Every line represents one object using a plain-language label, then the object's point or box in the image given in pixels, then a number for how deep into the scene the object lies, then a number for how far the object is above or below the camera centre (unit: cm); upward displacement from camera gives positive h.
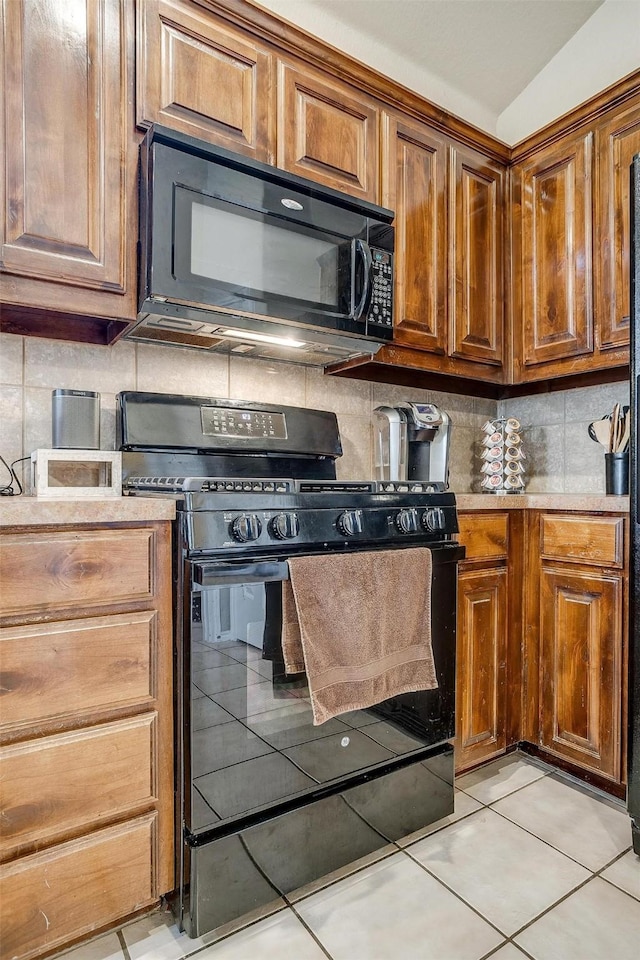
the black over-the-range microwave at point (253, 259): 143 +64
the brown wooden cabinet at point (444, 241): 193 +90
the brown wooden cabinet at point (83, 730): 104 -51
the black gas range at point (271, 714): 118 -55
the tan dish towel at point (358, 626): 126 -35
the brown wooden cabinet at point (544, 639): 169 -52
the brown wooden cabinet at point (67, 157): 131 +80
